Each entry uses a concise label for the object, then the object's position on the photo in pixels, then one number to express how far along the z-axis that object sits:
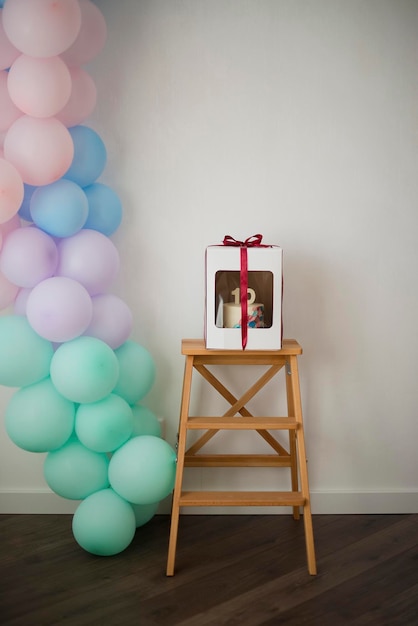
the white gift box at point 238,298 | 2.20
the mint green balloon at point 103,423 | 2.15
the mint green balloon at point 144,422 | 2.35
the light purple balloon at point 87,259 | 2.17
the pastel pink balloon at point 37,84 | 1.99
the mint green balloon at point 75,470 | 2.22
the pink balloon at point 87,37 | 2.15
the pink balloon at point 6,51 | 2.03
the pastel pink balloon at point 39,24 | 1.93
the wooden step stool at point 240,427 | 2.20
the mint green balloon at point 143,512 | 2.35
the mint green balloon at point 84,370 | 2.07
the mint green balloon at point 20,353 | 2.08
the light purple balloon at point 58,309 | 2.04
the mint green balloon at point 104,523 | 2.19
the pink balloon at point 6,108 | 2.07
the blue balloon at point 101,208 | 2.31
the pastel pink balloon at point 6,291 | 2.18
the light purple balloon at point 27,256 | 2.08
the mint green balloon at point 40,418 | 2.12
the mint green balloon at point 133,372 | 2.31
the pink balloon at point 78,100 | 2.19
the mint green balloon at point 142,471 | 2.17
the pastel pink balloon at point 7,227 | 2.14
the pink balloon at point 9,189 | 1.96
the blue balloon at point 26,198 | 2.20
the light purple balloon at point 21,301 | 2.22
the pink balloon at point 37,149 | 2.03
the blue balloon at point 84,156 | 2.24
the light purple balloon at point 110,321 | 2.25
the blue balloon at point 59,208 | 2.11
